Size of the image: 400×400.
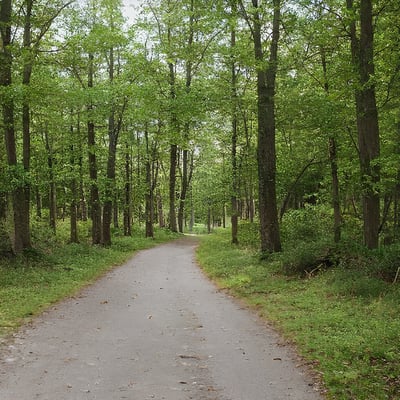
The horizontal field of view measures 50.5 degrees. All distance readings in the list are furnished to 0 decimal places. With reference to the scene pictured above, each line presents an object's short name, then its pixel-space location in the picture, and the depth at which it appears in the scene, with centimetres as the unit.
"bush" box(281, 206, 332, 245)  1878
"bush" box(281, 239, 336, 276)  1227
